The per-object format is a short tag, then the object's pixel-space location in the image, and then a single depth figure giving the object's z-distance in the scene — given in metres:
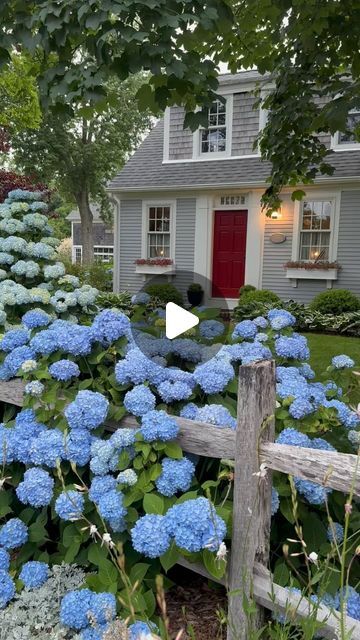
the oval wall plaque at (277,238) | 10.94
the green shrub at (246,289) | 10.57
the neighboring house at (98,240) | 27.50
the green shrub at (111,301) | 4.46
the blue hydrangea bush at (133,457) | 1.67
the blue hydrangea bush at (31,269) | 2.88
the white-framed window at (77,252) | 27.08
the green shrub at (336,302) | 9.42
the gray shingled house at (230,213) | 10.44
